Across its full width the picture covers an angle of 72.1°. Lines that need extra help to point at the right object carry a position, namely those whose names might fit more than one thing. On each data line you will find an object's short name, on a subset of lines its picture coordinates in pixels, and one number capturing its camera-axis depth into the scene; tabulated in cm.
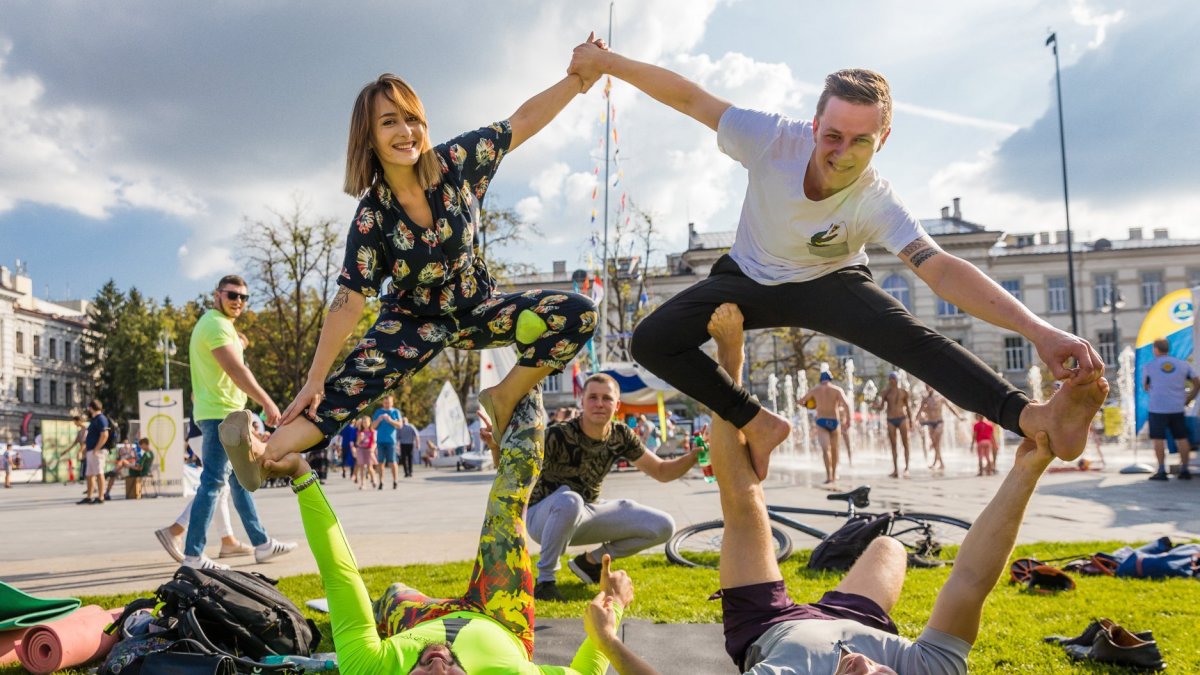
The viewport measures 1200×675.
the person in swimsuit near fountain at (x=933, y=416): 1636
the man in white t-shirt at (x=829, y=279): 308
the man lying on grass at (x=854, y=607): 274
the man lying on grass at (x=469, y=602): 265
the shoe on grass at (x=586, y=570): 588
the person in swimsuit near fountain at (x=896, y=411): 1505
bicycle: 644
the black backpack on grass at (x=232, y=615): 374
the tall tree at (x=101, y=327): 6994
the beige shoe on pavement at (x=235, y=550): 728
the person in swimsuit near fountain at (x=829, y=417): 1355
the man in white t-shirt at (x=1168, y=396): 1241
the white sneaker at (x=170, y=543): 638
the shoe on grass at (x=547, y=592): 540
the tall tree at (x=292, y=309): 3688
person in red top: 1510
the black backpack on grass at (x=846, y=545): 606
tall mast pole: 2681
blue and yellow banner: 1645
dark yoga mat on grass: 388
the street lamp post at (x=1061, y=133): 3412
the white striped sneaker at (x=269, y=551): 691
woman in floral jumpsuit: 353
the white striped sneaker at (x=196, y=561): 595
